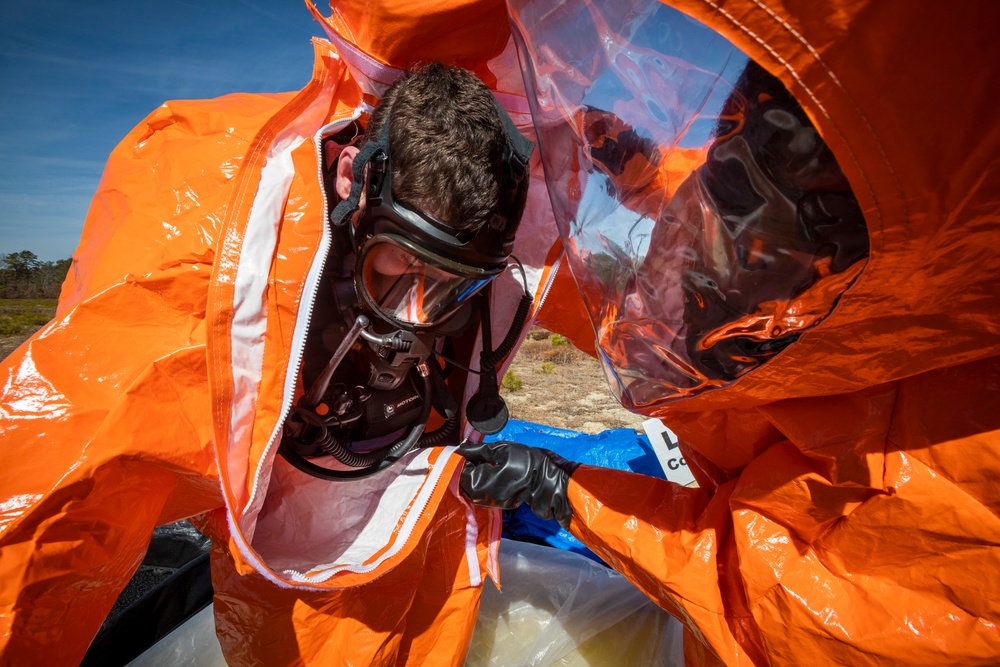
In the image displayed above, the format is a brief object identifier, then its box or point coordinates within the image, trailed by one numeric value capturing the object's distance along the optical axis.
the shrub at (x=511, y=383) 4.55
